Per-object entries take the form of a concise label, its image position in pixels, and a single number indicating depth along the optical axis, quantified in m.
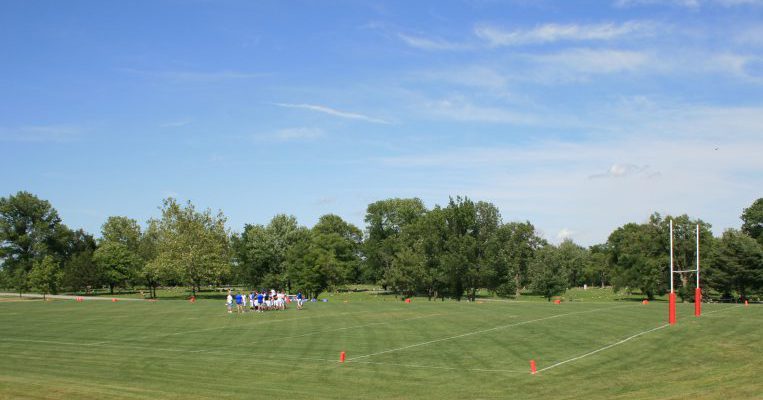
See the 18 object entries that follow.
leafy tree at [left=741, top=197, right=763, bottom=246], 102.11
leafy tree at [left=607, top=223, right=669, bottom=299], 78.44
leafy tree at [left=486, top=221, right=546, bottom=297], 79.56
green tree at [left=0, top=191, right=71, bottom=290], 117.69
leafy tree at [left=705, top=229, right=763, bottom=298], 68.31
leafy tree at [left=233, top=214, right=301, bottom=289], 102.00
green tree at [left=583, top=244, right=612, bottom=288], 146.02
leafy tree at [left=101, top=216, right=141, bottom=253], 117.50
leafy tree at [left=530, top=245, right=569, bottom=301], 81.56
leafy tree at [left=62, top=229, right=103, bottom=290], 101.06
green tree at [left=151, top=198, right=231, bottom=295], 83.06
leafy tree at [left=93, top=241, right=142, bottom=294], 101.00
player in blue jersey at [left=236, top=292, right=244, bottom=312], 47.72
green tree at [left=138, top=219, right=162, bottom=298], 88.27
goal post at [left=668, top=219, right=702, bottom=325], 35.13
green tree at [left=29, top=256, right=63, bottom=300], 88.44
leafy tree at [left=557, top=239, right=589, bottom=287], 137.99
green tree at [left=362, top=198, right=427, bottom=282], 123.94
